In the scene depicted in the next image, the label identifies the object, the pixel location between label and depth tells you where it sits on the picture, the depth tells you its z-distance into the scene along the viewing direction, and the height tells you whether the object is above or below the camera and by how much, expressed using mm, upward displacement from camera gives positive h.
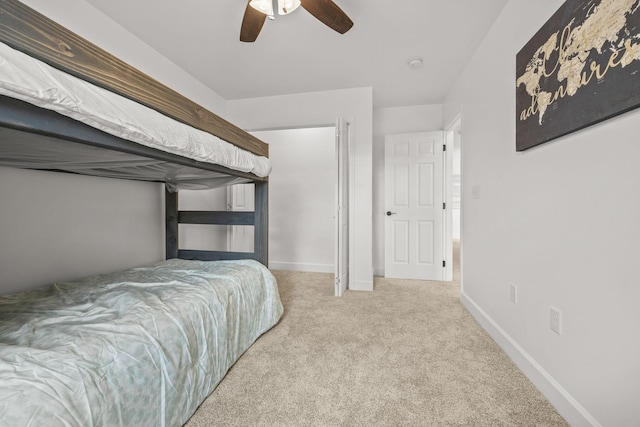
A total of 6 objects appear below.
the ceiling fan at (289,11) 1446 +1189
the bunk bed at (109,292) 640 -407
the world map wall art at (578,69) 896 +620
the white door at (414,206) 3387 +122
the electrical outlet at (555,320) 1226 -504
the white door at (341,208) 2725 +72
